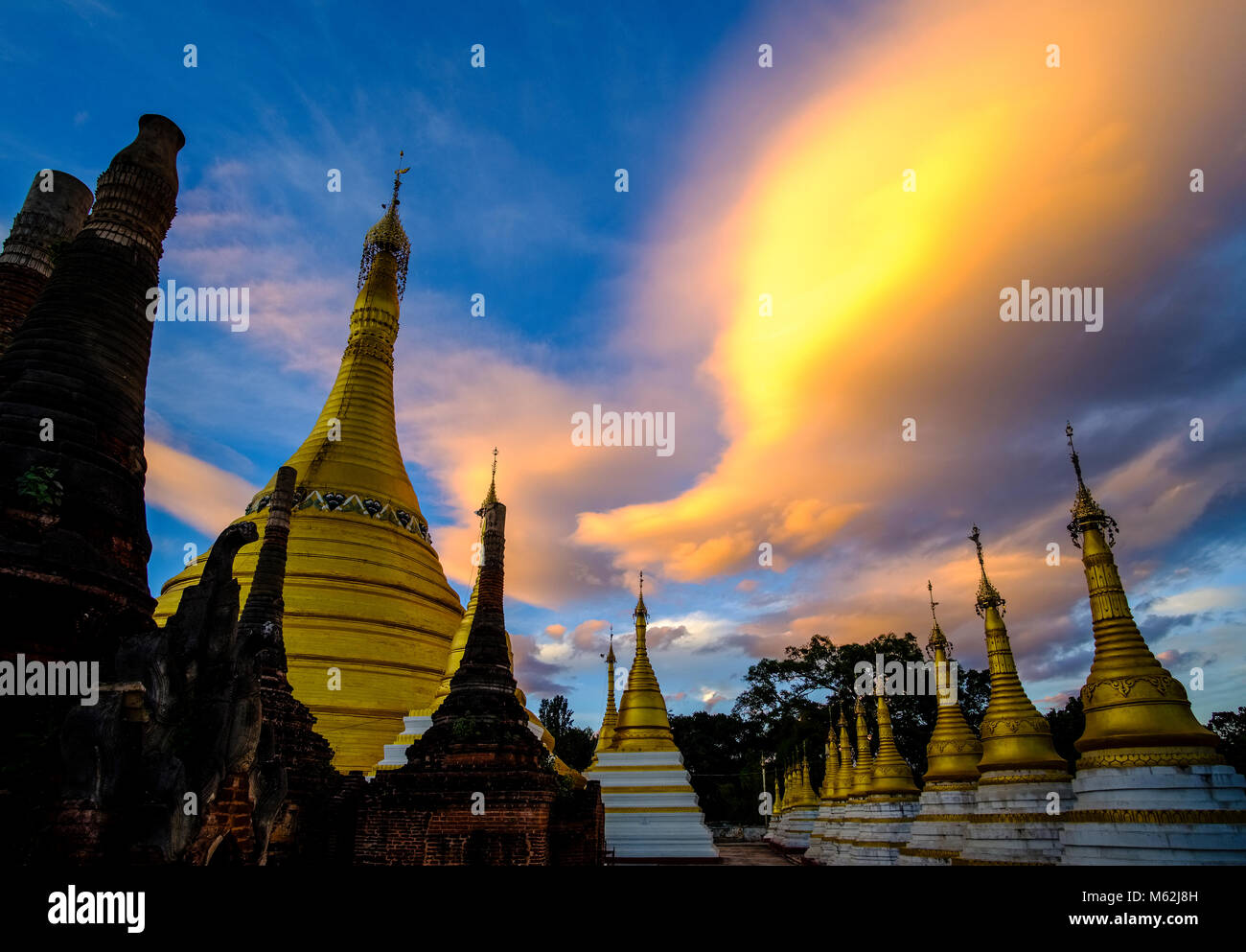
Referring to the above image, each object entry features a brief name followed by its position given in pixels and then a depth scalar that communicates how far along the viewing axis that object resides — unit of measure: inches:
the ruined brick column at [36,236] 443.5
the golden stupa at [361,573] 936.3
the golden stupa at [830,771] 1422.2
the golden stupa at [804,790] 1746.1
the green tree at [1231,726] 1665.2
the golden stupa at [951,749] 821.2
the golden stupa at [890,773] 1040.2
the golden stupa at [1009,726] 694.5
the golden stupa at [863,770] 1125.7
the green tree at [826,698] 2464.3
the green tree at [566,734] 2989.7
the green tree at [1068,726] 2060.7
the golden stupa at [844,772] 1343.5
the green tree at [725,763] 2694.4
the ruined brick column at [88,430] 275.7
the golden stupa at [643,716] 1158.3
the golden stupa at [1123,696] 501.4
